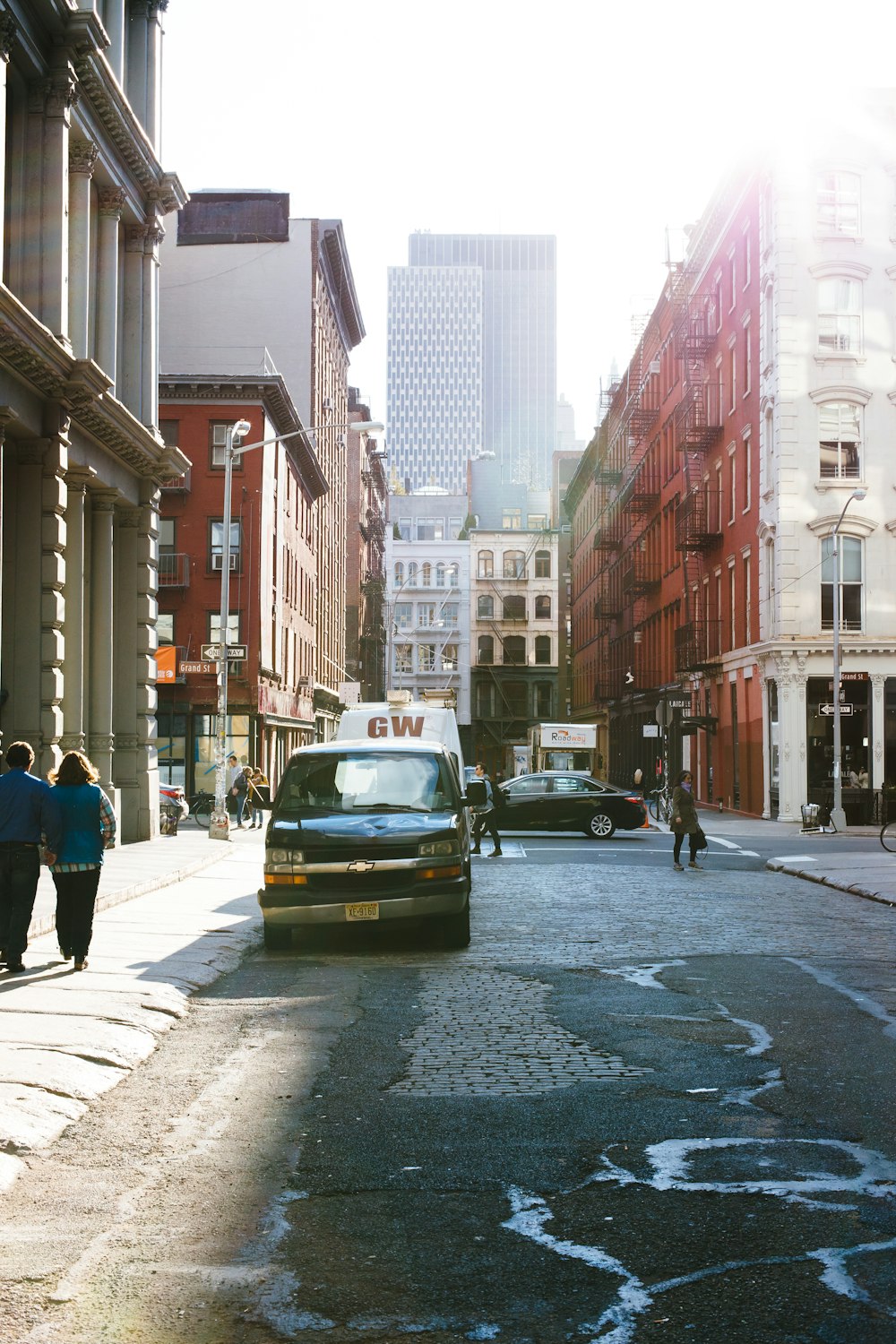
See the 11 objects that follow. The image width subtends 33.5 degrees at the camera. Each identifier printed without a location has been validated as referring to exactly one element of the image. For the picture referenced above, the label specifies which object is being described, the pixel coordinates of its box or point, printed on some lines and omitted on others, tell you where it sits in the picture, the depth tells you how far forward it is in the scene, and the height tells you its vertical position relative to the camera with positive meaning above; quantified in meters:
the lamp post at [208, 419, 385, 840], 29.45 +1.50
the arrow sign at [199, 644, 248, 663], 32.00 +2.60
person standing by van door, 25.95 -1.44
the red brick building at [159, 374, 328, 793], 48.31 +5.78
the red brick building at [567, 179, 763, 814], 45.59 +8.25
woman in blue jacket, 11.44 -0.83
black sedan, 32.09 -1.37
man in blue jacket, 11.28 -0.75
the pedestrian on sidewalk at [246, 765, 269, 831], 36.80 -0.97
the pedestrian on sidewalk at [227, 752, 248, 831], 35.56 -1.06
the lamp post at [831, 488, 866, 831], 35.50 -1.60
